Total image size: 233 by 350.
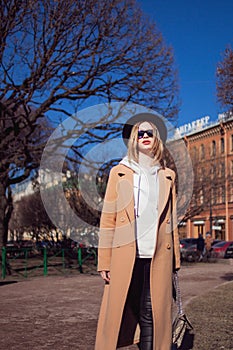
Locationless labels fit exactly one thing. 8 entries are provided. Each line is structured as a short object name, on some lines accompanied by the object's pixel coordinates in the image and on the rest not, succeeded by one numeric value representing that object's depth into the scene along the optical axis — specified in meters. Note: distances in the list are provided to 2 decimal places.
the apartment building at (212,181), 33.78
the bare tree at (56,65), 18.36
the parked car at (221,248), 33.31
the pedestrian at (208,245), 31.62
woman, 3.82
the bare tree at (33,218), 37.09
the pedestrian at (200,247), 29.22
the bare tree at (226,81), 12.41
